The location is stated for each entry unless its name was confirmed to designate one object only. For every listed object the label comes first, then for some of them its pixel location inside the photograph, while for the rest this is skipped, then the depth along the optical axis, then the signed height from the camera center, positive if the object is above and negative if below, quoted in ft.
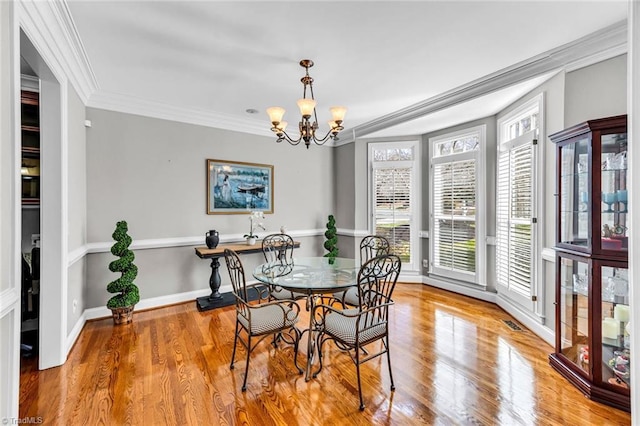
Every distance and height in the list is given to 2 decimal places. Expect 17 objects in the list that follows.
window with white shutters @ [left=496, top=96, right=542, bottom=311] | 10.43 +0.28
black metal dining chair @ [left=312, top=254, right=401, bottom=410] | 6.91 -2.81
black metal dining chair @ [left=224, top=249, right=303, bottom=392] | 7.43 -2.83
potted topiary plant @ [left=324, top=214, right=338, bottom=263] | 16.74 -1.51
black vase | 13.04 -1.22
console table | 12.60 -2.94
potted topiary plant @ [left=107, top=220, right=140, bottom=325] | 10.82 -2.55
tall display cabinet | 6.68 -1.14
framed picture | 14.15 +1.26
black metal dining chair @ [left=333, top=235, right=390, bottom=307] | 9.44 -2.85
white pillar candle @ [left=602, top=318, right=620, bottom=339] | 6.81 -2.76
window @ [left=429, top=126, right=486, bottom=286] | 13.74 +0.28
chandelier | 8.46 +2.81
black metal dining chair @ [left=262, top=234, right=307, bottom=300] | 9.55 -1.89
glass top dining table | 7.68 -1.92
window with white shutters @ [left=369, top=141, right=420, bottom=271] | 16.51 +0.90
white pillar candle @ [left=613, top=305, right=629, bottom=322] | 6.75 -2.39
